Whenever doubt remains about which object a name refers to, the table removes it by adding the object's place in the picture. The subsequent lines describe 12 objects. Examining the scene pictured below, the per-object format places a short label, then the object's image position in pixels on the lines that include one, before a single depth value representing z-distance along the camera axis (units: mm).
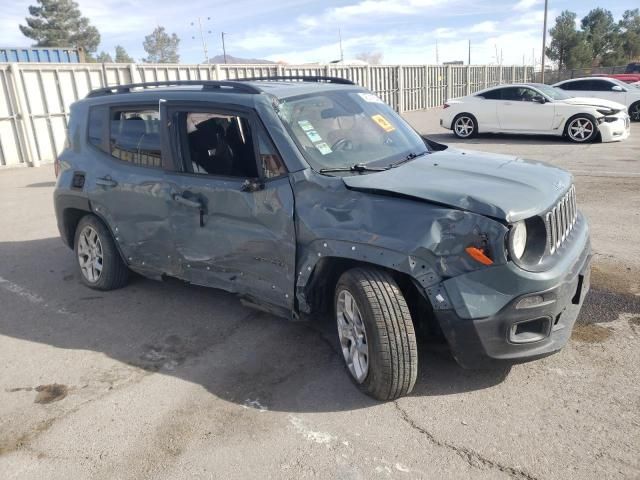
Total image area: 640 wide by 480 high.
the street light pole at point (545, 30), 37219
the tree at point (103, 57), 77550
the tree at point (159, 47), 99750
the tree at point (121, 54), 93569
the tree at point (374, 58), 115425
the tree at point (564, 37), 45969
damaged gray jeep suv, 2963
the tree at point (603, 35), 49719
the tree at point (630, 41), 50375
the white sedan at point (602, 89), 17219
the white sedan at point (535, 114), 13453
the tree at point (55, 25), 65938
